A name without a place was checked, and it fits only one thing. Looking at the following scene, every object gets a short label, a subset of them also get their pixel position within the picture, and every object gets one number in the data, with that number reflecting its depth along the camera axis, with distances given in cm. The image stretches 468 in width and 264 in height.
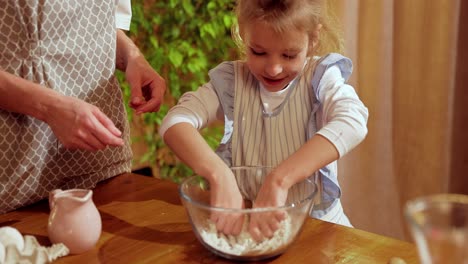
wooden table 101
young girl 112
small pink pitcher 102
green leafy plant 304
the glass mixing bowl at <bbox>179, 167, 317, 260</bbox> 94
